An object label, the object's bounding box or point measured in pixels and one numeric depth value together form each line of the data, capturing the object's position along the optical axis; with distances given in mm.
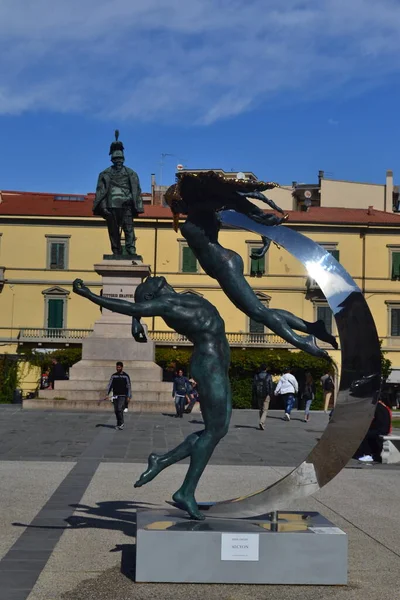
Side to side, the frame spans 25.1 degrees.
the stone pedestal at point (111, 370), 23766
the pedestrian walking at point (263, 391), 20344
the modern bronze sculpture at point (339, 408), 7145
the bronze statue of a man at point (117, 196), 26422
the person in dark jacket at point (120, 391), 18859
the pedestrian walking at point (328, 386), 26047
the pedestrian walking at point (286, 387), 23531
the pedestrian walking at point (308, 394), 24391
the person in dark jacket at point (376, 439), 14969
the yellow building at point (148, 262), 55531
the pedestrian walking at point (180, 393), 22297
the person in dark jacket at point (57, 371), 29828
